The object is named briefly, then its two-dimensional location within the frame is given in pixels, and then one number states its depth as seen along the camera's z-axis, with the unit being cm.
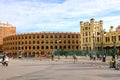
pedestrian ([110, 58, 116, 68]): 1763
